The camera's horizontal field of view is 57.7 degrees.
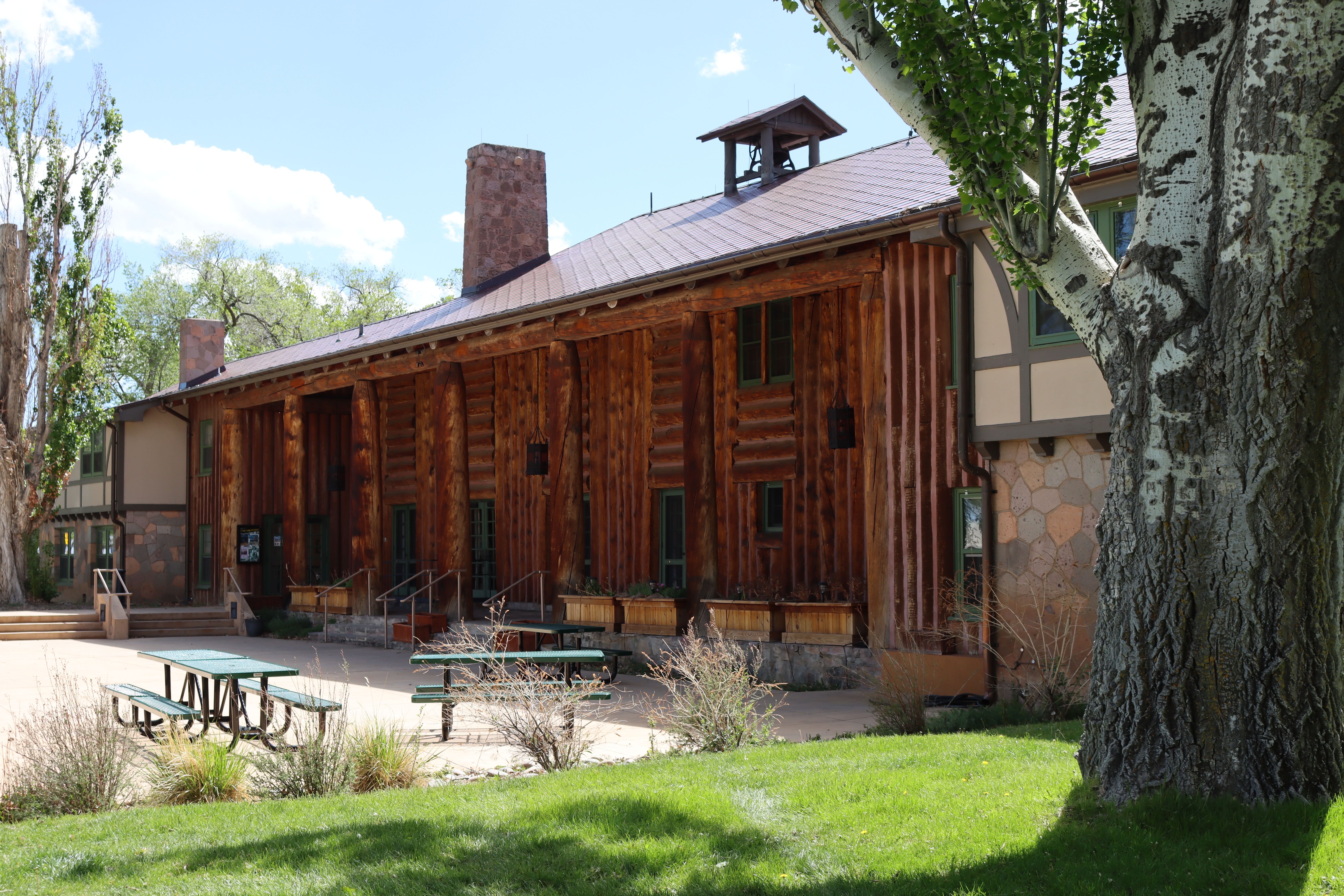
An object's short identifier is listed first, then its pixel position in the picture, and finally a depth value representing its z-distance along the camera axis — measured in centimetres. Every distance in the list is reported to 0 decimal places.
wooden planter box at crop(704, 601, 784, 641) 1389
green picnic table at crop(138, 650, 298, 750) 905
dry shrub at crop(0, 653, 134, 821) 707
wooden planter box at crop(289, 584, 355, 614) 2150
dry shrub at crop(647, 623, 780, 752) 861
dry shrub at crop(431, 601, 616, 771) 809
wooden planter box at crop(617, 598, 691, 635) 1497
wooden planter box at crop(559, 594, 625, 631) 1597
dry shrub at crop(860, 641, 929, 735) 918
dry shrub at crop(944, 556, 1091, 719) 966
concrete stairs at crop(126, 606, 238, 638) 2286
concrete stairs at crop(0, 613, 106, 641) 2234
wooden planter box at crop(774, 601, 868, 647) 1309
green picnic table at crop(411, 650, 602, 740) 902
